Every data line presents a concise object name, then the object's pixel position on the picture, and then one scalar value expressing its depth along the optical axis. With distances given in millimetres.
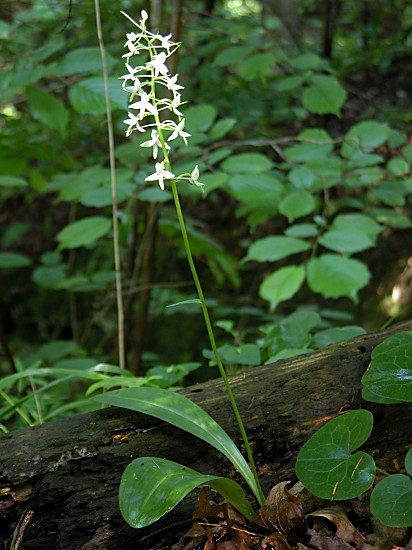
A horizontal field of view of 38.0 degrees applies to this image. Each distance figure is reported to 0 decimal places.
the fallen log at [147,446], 1260
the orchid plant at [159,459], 1111
